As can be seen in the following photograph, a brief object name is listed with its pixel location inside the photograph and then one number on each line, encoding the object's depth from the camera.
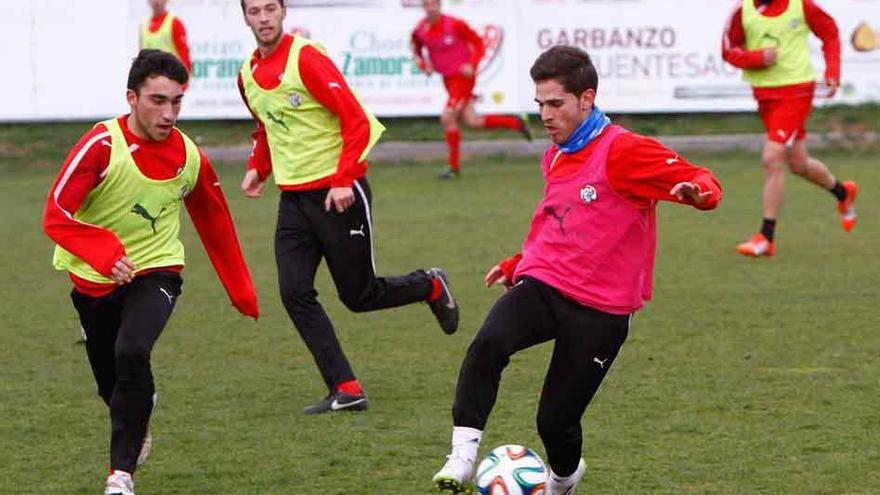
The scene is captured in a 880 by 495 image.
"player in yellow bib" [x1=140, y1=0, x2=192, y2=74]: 34.06
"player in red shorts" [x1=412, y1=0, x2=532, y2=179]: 34.94
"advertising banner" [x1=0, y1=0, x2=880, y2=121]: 37.75
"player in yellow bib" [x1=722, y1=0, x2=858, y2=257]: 23.75
